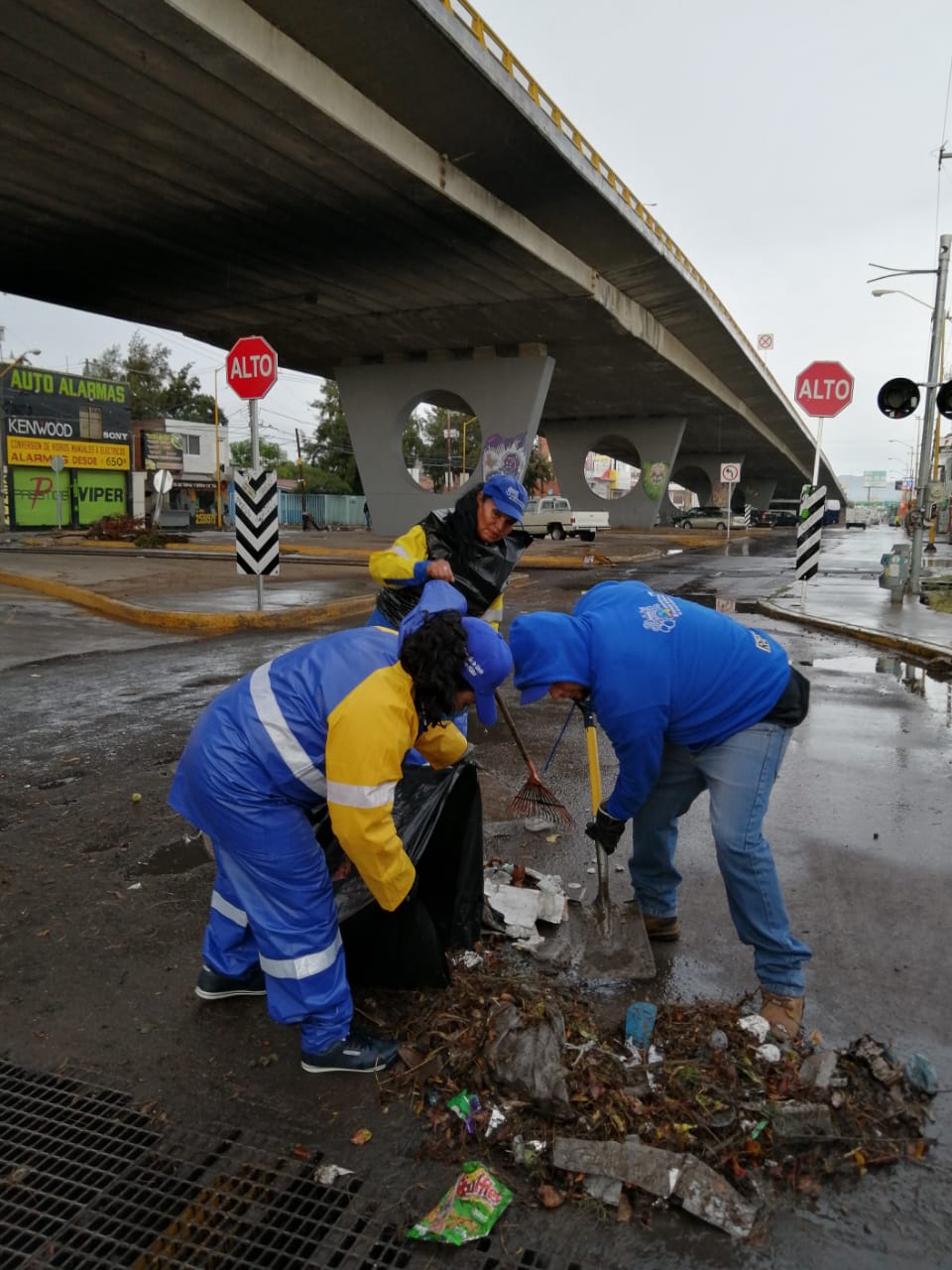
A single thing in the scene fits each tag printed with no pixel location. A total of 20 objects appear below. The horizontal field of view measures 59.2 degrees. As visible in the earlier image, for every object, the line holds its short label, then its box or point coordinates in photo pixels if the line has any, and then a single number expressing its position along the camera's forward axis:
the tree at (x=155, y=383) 63.09
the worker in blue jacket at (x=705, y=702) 2.37
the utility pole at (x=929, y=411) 13.41
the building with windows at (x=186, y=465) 39.81
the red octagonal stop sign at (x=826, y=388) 11.49
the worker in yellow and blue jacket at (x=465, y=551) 3.90
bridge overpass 9.52
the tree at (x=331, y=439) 63.44
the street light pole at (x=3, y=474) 31.51
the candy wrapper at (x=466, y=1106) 2.09
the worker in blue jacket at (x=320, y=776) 2.05
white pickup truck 31.39
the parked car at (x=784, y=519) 56.91
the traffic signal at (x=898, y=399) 13.11
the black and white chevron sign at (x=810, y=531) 11.34
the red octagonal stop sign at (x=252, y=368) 9.62
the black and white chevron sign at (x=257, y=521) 9.67
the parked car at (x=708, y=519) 43.88
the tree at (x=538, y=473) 64.56
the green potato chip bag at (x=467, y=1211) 1.79
